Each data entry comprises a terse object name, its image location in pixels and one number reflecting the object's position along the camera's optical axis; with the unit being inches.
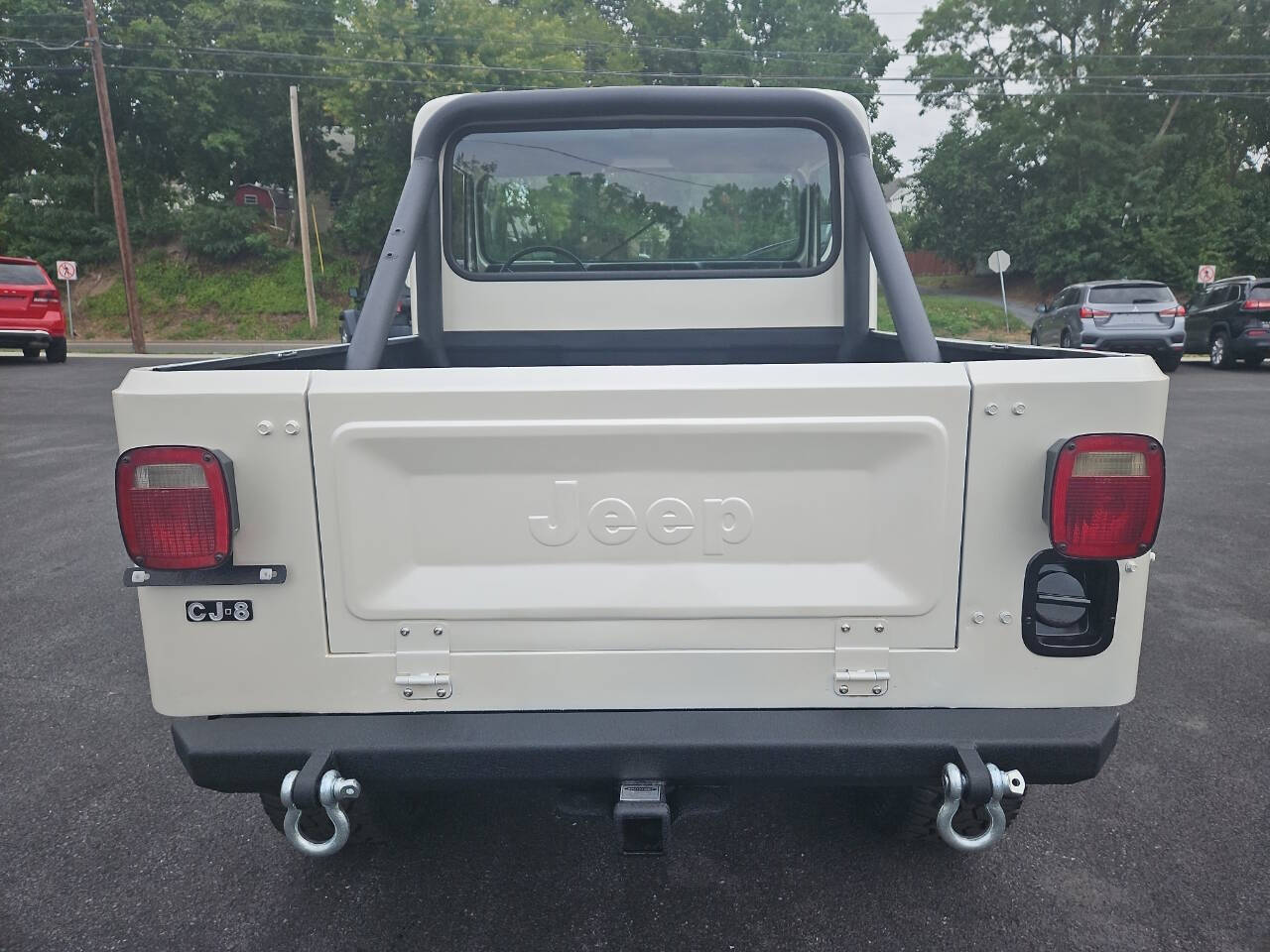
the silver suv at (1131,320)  589.6
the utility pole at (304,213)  1052.5
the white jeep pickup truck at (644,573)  71.2
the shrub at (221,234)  1203.2
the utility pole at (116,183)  855.7
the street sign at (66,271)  955.2
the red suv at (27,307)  622.2
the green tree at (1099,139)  1251.2
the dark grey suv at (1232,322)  611.8
